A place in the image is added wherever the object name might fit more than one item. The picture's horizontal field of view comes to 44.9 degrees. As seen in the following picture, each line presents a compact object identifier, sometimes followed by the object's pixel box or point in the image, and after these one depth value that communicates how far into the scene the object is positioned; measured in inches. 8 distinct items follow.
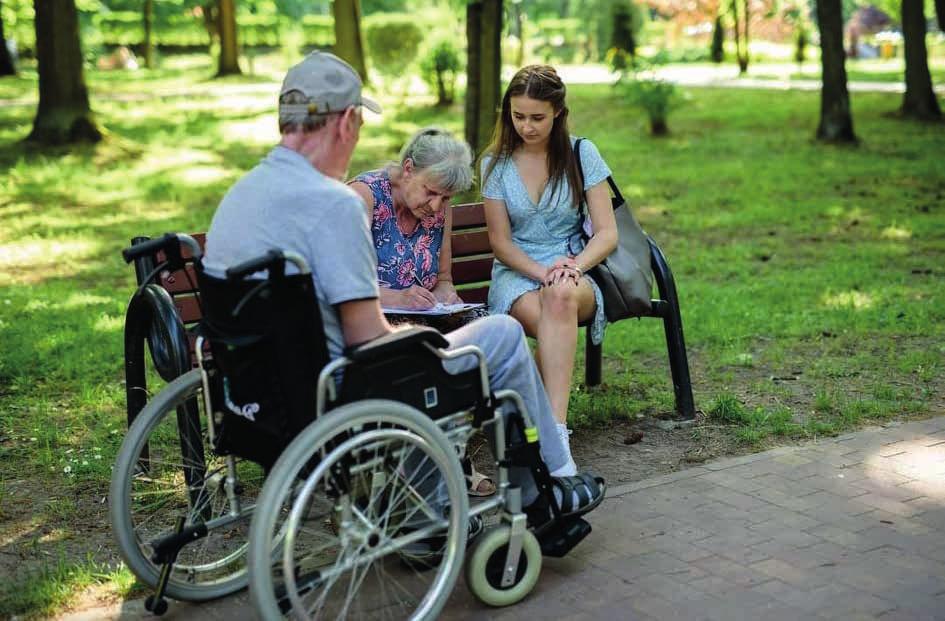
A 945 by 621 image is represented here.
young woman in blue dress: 183.6
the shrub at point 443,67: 734.5
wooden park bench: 154.9
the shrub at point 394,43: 826.2
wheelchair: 119.1
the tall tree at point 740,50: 1154.7
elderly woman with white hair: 166.6
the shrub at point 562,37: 1939.0
